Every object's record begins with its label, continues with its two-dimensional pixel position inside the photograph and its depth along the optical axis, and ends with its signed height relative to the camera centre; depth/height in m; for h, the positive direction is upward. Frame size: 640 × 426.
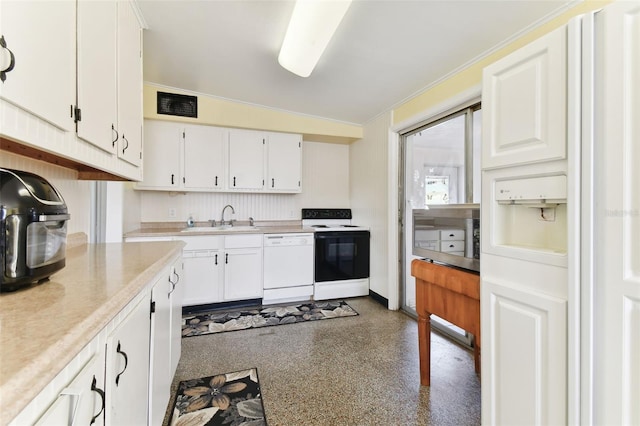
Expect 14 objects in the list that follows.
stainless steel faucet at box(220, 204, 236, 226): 3.60 -0.07
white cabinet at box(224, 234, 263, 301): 3.14 -0.64
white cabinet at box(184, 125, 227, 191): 3.24 +0.68
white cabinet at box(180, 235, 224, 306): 2.98 -0.63
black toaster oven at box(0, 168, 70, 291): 0.72 -0.05
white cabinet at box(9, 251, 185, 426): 0.52 -0.45
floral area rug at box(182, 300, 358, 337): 2.71 -1.14
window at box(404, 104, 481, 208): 2.29 +0.52
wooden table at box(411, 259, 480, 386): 1.50 -0.52
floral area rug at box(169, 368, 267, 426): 1.54 -1.17
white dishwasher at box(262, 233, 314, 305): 3.30 -0.68
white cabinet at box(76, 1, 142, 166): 1.10 +0.66
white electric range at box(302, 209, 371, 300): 3.49 -0.64
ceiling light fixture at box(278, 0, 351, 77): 1.61 +1.21
